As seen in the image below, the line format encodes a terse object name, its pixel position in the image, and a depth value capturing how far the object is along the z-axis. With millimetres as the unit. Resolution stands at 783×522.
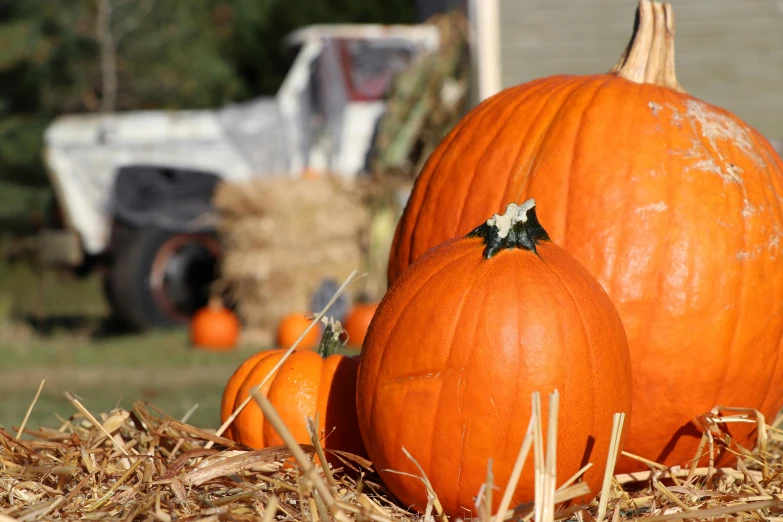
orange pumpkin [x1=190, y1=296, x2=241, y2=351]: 7547
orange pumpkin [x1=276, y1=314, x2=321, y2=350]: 7047
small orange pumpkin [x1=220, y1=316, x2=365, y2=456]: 2182
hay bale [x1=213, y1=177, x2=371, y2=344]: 8258
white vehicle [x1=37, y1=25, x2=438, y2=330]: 8141
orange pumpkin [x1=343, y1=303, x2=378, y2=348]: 7098
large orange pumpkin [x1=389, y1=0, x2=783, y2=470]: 2203
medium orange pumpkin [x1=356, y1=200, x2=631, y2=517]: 1797
